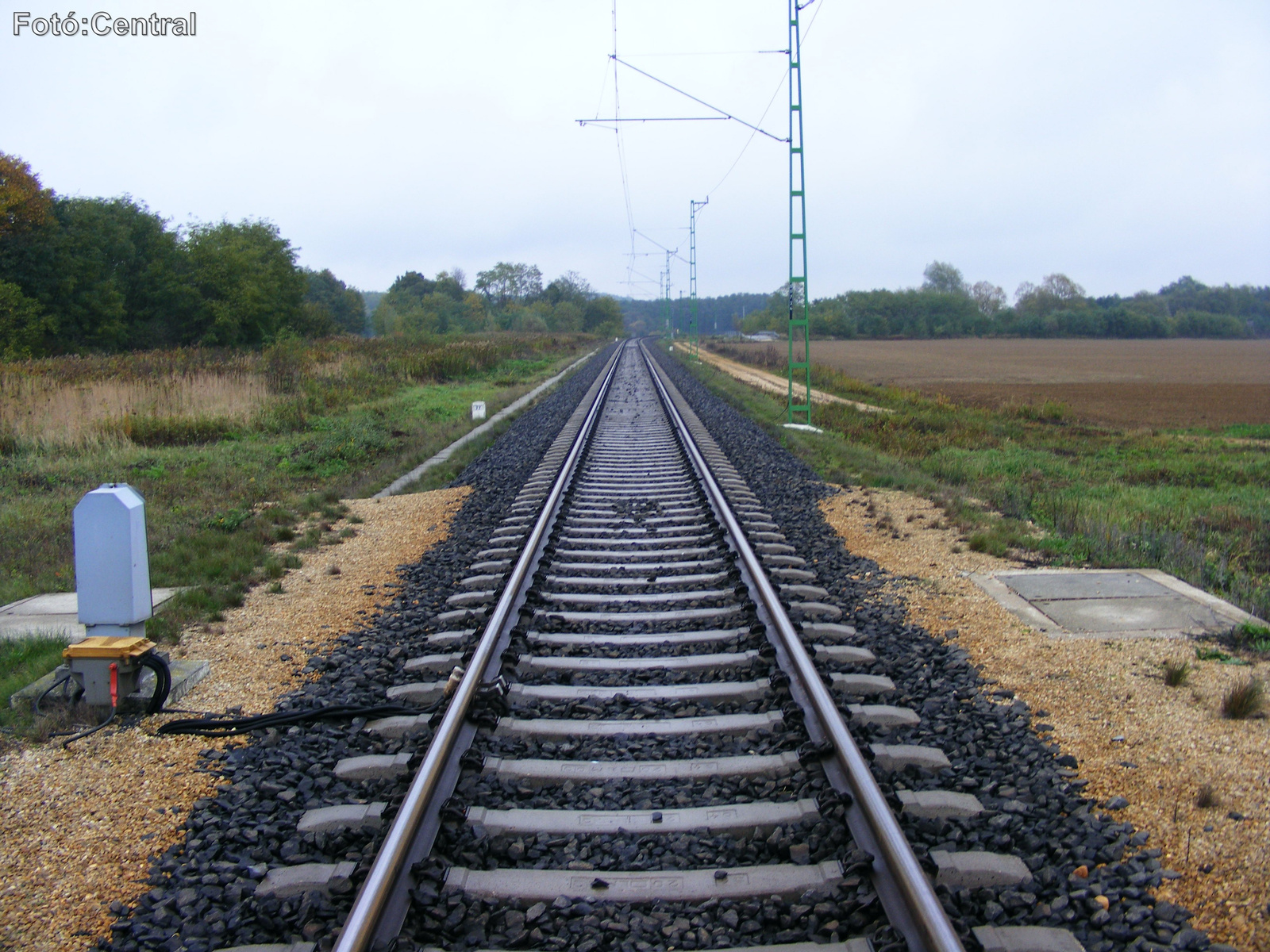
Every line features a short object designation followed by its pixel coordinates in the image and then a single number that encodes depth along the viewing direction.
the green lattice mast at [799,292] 16.12
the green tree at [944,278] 165.62
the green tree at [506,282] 148.38
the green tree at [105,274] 41.44
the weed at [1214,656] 4.78
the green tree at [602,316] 137.25
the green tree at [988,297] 152.38
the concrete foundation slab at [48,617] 5.41
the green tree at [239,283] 53.78
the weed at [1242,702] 4.05
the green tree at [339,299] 86.88
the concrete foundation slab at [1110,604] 5.34
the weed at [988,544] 7.33
